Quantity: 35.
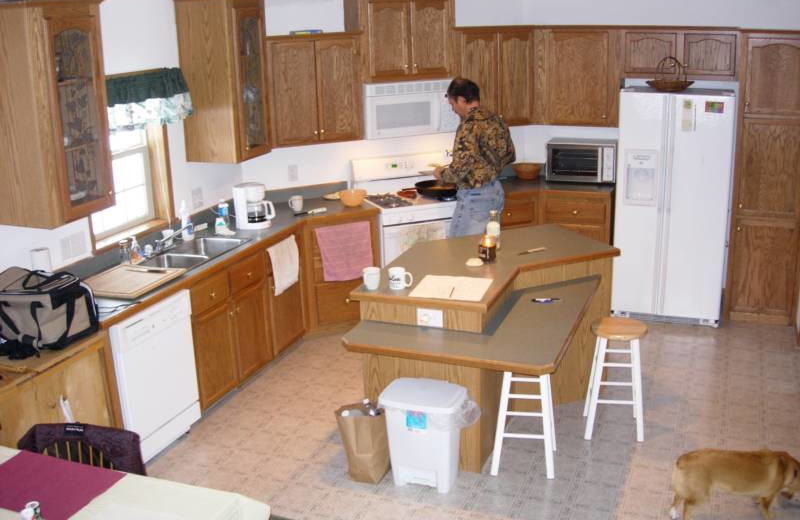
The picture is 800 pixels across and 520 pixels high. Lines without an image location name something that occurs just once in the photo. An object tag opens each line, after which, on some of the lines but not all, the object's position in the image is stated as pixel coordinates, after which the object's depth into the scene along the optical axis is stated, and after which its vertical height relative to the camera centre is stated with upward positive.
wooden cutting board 4.64 -1.10
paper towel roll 4.52 -0.91
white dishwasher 4.47 -1.54
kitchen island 4.15 -1.28
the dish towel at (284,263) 5.85 -1.27
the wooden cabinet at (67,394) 3.83 -1.43
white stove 6.51 -1.01
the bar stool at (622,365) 4.80 -1.60
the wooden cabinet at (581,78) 6.76 -0.12
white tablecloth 2.72 -1.32
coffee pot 5.95 -0.89
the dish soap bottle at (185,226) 5.70 -0.96
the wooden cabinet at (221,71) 5.58 +0.00
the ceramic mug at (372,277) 4.56 -1.06
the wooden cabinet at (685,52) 6.39 +0.05
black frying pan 6.73 -0.92
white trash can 4.20 -1.68
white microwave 6.60 -0.32
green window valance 5.02 -0.15
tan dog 3.88 -1.79
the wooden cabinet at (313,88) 6.23 -0.13
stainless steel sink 5.32 -1.09
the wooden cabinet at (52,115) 4.00 -0.18
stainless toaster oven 6.93 -0.76
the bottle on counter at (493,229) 5.13 -0.94
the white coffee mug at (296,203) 6.41 -0.94
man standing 5.95 -0.61
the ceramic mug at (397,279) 4.55 -1.07
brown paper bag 4.37 -1.85
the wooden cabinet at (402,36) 6.37 +0.22
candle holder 4.98 -1.02
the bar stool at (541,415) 4.38 -1.74
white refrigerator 6.28 -1.01
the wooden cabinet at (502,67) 6.77 -0.02
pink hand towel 6.28 -1.27
